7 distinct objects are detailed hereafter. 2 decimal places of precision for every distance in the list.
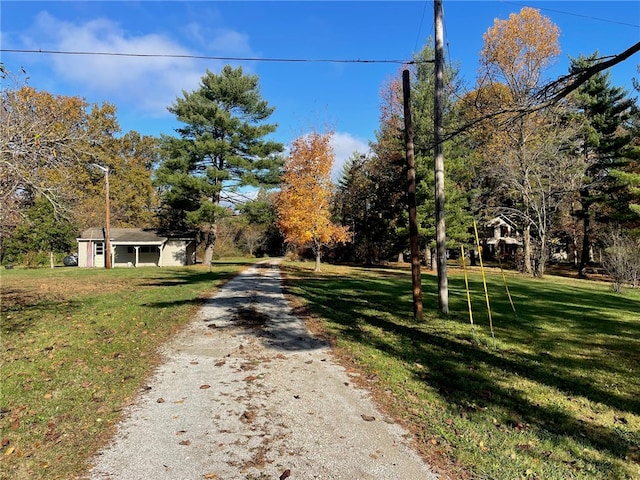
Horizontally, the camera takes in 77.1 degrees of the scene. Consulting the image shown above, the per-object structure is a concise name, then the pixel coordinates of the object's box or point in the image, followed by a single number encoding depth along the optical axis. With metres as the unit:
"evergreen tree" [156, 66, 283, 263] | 28.08
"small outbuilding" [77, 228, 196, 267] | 33.50
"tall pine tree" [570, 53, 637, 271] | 26.77
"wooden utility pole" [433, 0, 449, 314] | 9.50
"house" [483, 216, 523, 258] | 44.51
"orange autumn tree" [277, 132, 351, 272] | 24.45
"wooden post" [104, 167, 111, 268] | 27.60
